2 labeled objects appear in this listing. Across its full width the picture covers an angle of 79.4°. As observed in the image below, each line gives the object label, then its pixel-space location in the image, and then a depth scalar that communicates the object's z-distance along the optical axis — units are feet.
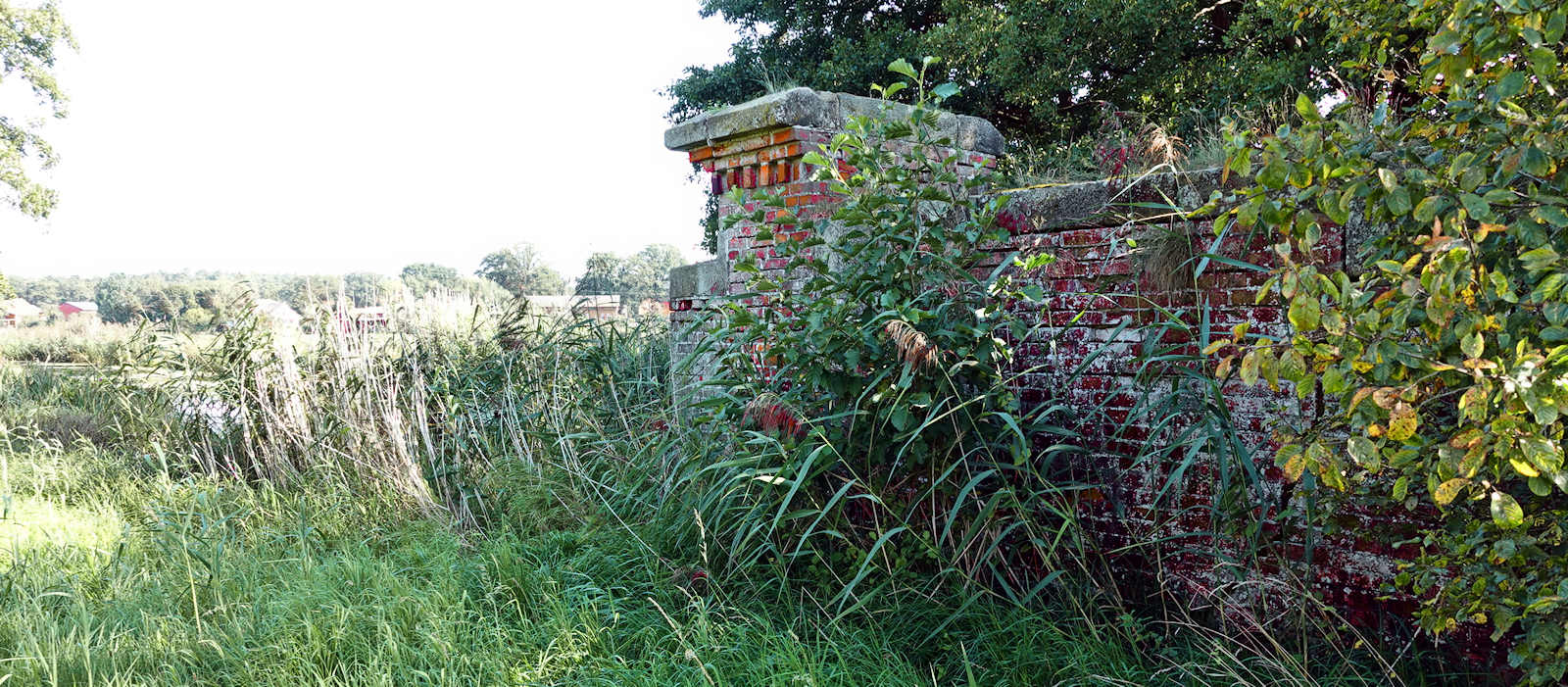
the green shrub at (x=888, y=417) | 10.75
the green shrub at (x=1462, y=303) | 5.62
